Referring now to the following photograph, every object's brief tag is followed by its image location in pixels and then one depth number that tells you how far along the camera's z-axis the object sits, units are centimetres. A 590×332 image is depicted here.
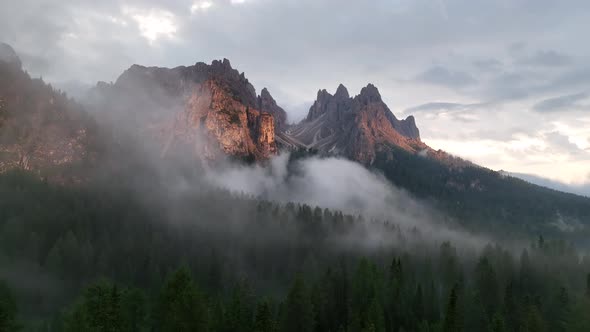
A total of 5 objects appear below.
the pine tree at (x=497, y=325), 7243
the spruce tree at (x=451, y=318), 6425
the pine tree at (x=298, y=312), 7175
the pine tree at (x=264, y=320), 5881
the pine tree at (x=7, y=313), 4666
